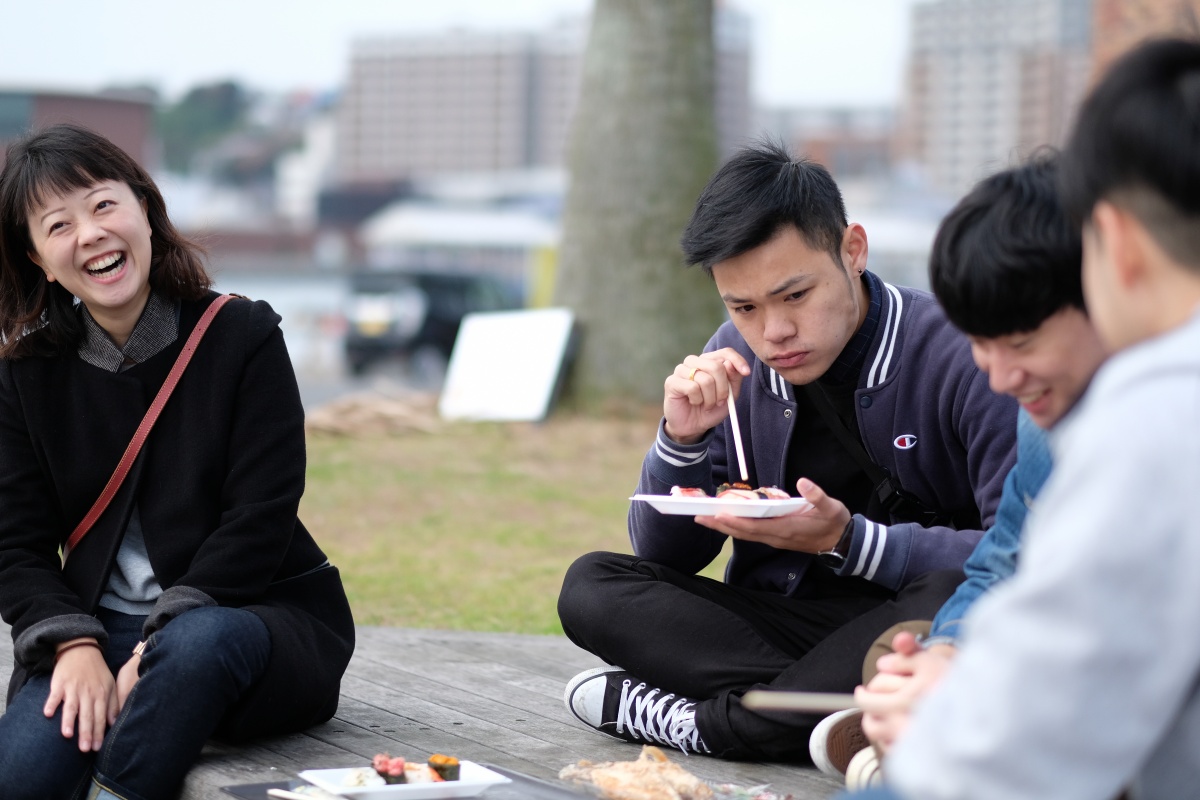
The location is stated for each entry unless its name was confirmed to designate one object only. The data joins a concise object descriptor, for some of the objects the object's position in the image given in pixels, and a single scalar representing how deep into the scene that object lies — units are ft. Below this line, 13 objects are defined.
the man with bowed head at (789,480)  8.44
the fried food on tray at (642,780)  7.68
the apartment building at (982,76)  331.98
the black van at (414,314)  66.95
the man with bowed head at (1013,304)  5.96
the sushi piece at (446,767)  7.99
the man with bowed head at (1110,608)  3.98
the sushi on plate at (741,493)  8.23
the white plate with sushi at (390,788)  7.59
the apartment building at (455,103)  371.76
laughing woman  8.84
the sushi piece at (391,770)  7.89
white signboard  29.78
